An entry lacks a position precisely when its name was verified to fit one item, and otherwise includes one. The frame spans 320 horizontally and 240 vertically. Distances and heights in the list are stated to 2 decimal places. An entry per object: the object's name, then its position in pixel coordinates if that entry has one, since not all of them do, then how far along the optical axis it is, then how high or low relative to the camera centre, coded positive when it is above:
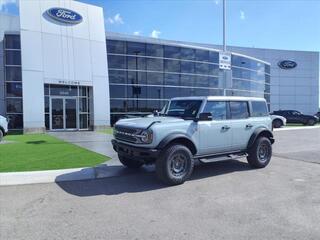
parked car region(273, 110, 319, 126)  25.20 -0.82
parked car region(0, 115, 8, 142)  12.32 -0.76
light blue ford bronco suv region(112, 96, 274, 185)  5.58 -0.62
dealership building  17.25 +3.24
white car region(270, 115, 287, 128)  21.38 -1.00
